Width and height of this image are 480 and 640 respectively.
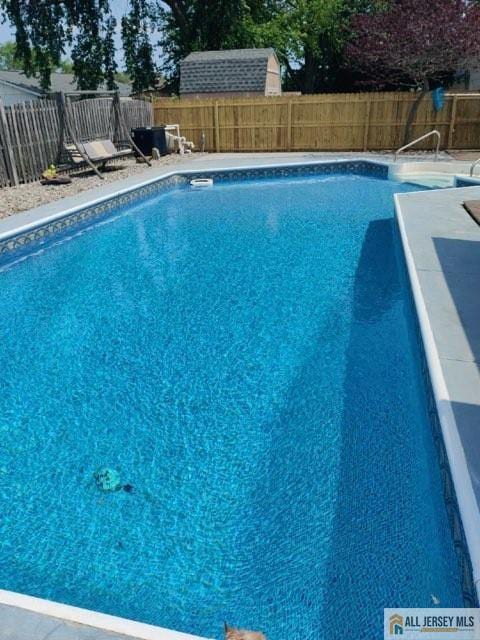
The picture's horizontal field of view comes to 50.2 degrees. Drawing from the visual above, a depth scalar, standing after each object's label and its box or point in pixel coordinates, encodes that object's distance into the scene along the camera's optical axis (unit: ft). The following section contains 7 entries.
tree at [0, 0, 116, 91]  77.20
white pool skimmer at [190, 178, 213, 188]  41.73
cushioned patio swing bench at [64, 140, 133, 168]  38.52
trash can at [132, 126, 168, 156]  48.93
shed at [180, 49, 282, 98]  65.26
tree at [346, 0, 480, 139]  46.32
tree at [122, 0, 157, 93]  83.51
